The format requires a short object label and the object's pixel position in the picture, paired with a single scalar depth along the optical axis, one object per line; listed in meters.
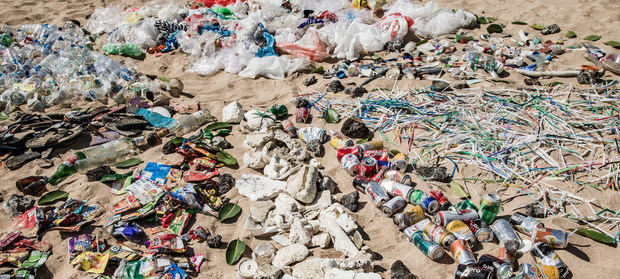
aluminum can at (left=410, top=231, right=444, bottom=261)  2.41
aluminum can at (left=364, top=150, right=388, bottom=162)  3.24
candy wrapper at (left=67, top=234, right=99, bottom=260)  2.60
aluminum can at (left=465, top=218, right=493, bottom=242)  2.54
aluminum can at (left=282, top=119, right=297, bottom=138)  3.72
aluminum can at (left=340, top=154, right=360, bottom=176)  3.12
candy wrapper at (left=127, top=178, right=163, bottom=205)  2.98
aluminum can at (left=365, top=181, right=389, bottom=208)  2.83
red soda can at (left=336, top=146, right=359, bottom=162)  3.27
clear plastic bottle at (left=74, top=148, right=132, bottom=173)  3.49
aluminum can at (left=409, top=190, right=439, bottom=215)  2.75
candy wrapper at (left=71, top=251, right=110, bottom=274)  2.46
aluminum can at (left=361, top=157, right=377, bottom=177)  3.10
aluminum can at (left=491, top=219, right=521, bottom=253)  2.45
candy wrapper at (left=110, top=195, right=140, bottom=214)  2.91
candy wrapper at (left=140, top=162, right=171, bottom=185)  3.22
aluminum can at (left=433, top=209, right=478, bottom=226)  2.63
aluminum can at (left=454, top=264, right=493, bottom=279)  2.21
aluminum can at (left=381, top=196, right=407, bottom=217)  2.76
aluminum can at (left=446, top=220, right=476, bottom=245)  2.51
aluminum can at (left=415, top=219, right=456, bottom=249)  2.47
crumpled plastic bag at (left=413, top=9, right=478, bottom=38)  5.64
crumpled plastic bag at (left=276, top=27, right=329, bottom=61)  5.24
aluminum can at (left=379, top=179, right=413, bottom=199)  2.87
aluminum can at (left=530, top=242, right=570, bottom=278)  2.30
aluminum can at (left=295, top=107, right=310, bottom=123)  3.99
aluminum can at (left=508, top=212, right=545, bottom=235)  2.54
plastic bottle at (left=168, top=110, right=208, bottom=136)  3.98
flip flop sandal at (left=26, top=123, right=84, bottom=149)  3.74
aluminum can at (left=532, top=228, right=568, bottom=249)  2.45
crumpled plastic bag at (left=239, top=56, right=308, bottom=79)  4.95
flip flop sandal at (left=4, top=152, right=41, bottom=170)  3.55
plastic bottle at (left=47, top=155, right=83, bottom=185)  3.33
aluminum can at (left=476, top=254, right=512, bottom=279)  2.24
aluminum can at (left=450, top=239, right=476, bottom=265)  2.33
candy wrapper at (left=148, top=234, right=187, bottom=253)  2.56
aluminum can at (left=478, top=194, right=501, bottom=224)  2.61
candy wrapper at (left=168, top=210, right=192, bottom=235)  2.76
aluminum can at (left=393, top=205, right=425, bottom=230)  2.65
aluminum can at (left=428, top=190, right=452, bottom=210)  2.79
